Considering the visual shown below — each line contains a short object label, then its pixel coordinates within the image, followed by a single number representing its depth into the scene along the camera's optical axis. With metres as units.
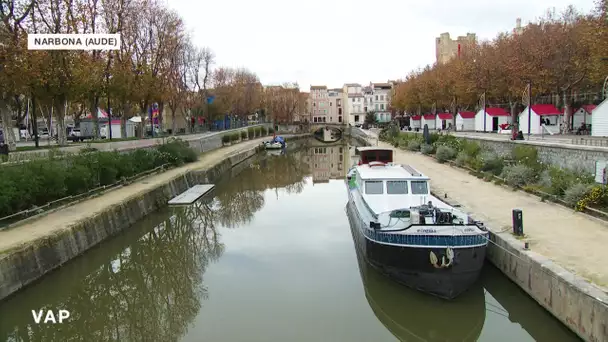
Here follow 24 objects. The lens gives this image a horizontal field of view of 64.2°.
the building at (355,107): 130.88
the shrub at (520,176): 20.33
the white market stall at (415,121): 77.55
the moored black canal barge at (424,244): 11.46
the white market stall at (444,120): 65.12
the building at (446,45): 119.06
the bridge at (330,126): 105.91
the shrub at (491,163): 24.28
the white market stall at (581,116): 41.75
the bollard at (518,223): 12.80
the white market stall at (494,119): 47.84
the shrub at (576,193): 15.39
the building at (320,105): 138.62
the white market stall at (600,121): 27.42
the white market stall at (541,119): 38.16
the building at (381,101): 126.44
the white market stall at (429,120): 70.41
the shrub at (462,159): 29.66
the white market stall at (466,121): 57.50
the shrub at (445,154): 33.53
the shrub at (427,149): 40.75
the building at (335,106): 138.62
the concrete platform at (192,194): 25.97
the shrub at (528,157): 21.68
